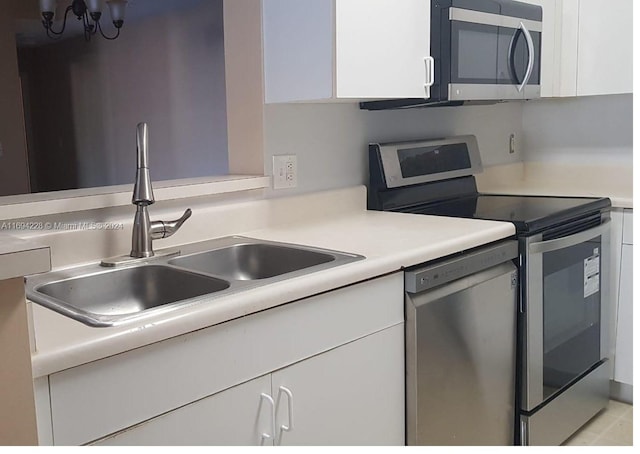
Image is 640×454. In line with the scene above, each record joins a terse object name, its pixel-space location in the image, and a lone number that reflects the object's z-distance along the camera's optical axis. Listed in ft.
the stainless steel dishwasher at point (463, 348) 5.97
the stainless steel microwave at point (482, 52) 7.15
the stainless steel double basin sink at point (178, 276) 4.96
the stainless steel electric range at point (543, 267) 7.24
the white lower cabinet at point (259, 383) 3.74
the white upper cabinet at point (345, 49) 6.22
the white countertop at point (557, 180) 10.17
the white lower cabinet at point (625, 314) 8.86
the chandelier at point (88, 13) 12.26
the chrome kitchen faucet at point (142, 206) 5.59
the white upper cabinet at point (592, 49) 9.19
